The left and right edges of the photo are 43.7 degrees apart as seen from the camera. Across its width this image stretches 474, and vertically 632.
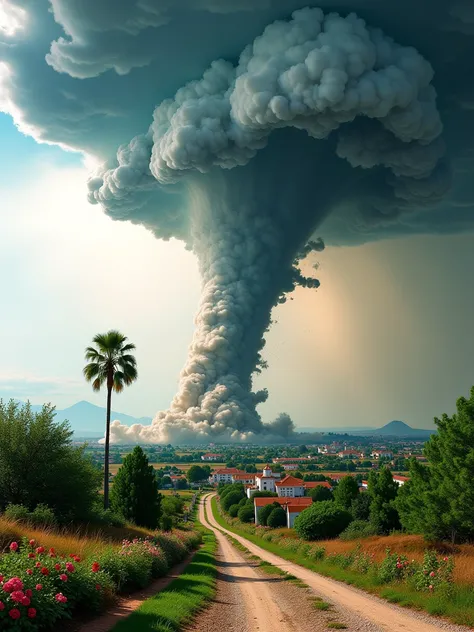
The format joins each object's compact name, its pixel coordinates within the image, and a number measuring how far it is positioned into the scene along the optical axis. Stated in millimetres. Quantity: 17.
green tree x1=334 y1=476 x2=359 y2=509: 61156
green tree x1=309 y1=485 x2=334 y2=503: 85712
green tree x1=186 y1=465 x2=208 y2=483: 165500
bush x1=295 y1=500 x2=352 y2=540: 44656
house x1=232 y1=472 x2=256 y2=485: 149500
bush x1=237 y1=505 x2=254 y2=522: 83000
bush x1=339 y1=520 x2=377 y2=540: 40688
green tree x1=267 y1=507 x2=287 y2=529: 70000
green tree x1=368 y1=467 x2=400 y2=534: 45219
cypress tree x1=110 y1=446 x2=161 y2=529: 35406
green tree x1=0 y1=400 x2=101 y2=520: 25391
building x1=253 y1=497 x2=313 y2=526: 73475
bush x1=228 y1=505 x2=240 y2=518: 91719
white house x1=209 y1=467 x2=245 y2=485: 167500
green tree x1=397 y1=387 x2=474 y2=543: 30328
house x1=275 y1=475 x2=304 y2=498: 104875
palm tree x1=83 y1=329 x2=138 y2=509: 38156
